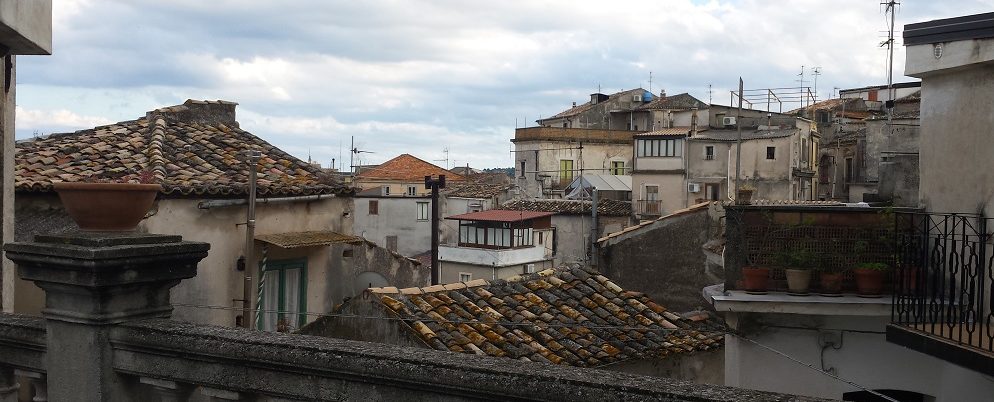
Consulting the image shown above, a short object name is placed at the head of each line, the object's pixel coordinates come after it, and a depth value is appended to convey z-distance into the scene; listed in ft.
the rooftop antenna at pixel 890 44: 73.52
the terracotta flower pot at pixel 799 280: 28.89
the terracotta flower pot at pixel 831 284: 28.89
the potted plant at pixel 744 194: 79.56
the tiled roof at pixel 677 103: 201.77
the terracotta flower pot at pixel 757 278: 29.37
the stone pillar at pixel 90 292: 12.54
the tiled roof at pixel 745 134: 137.59
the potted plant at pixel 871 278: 28.37
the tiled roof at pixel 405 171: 194.08
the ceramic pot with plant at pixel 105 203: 13.29
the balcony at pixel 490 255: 119.14
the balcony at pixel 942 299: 22.66
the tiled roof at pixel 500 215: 119.14
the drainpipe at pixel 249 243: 41.93
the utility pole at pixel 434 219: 75.25
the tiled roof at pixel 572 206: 139.44
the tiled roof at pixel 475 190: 159.74
